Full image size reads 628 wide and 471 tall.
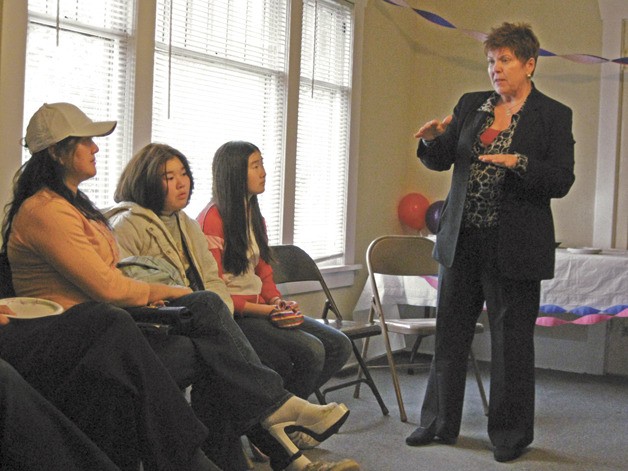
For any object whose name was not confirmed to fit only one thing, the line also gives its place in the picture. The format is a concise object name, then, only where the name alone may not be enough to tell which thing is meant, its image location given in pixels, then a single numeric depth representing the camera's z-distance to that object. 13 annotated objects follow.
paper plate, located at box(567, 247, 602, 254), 4.99
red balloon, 5.77
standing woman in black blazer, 3.31
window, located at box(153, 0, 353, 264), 4.02
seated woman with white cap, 2.51
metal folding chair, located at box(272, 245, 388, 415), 3.92
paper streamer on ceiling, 5.30
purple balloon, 5.61
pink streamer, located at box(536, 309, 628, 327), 4.74
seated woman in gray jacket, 2.69
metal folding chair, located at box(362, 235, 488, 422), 4.27
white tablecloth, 4.70
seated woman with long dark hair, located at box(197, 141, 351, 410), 3.25
